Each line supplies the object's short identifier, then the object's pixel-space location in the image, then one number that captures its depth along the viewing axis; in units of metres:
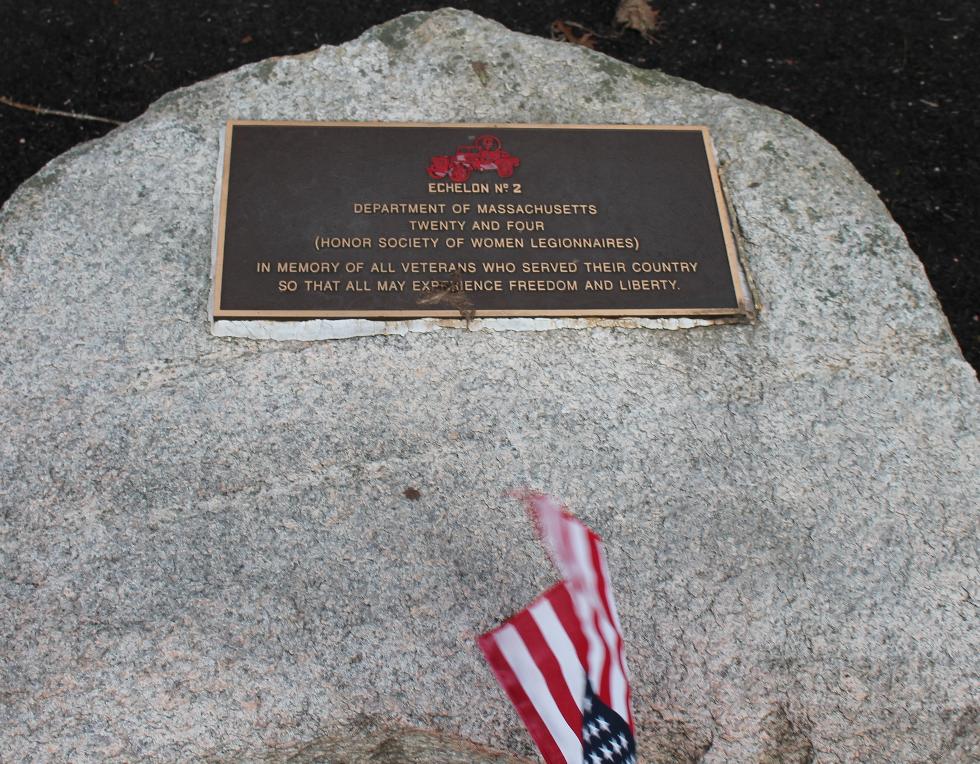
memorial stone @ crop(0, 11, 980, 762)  2.03
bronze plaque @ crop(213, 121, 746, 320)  2.51
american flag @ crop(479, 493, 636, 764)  1.87
